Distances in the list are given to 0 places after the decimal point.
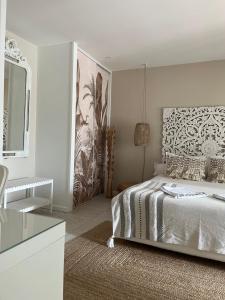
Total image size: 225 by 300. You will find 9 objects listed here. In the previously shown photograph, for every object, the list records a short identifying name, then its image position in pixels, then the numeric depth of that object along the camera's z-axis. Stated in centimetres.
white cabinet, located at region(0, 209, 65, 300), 70
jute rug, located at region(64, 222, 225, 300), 182
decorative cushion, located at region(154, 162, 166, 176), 414
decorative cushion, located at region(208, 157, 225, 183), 353
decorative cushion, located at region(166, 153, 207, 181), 364
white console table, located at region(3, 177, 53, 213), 305
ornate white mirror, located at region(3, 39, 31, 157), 327
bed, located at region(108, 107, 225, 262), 217
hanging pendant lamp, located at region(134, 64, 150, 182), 432
